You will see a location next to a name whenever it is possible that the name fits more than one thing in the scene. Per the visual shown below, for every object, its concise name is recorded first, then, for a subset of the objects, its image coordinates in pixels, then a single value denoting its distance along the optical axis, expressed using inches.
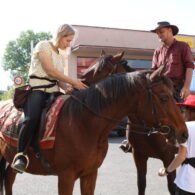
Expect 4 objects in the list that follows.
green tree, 2509.8
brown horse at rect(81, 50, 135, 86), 183.2
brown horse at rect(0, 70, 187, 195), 104.9
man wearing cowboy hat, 154.3
